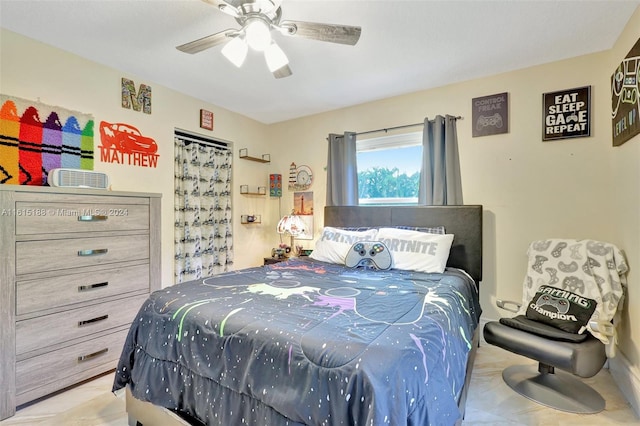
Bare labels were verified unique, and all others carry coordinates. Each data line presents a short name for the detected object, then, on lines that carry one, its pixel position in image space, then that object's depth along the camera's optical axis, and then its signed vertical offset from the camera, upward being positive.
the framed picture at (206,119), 3.46 +1.06
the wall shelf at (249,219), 3.96 -0.11
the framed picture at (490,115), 2.81 +0.91
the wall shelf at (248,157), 3.93 +0.72
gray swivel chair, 1.83 -0.80
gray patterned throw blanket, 1.99 -0.55
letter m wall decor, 2.80 +1.08
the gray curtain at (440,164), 2.95 +0.47
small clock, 4.01 +0.45
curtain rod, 3.01 +0.92
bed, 1.01 -0.56
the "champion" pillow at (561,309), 1.97 -0.66
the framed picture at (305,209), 3.94 +0.03
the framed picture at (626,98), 1.87 +0.76
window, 3.35 +0.49
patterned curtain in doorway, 3.29 +0.01
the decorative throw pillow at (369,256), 2.58 -0.39
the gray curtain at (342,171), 3.59 +0.47
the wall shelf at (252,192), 3.95 +0.27
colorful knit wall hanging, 2.14 +0.54
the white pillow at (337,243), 2.88 -0.31
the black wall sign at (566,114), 2.50 +0.82
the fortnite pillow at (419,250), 2.51 -0.33
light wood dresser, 1.84 -0.48
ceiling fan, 1.64 +1.04
